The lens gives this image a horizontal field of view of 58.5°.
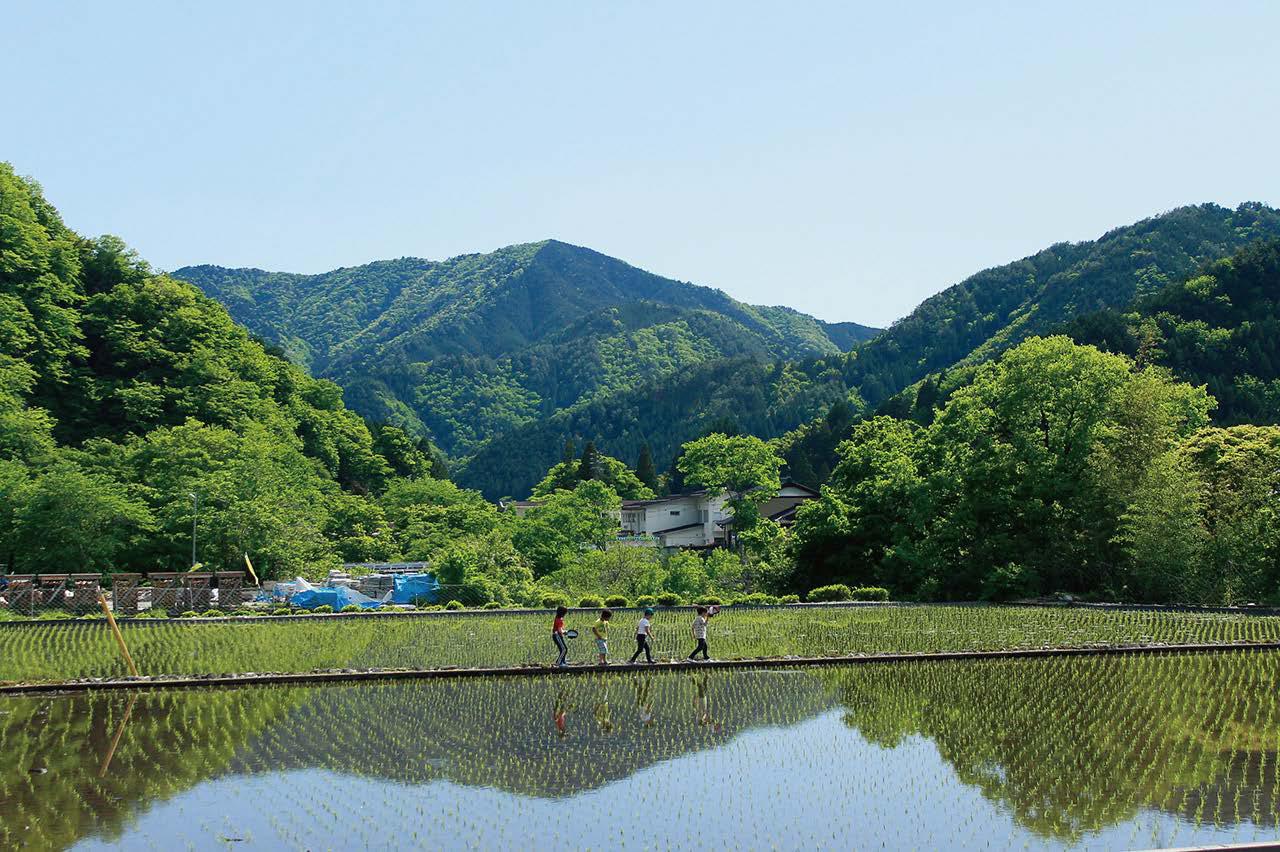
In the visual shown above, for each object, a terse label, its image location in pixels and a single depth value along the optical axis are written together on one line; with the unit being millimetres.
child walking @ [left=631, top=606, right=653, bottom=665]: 26500
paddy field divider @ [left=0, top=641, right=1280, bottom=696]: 25234
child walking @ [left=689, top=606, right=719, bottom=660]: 26812
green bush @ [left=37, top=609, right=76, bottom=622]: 40406
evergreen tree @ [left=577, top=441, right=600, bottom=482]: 108375
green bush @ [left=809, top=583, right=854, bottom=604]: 44984
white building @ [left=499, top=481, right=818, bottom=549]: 93000
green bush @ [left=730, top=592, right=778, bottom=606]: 43562
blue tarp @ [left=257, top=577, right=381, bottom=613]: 46062
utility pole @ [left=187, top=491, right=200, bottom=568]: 49603
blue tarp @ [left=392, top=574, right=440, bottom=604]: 49922
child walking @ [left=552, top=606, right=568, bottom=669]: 26359
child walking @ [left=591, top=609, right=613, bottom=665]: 26516
